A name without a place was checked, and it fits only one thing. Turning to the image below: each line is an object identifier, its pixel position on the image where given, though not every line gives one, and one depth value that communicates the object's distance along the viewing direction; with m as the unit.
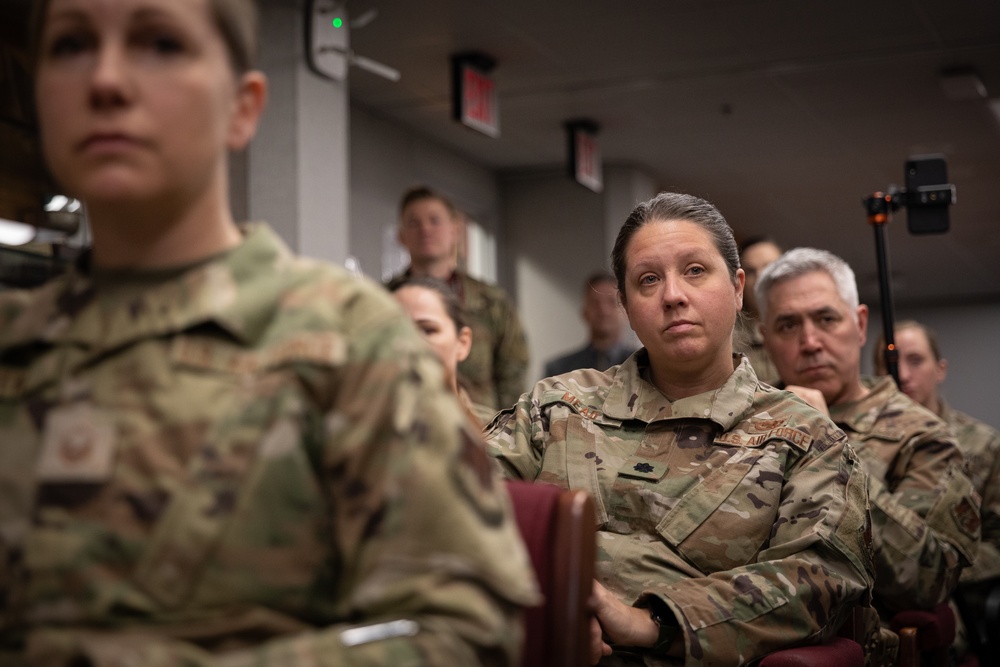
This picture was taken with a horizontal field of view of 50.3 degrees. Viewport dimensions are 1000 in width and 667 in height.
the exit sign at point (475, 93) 5.72
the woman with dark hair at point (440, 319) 2.68
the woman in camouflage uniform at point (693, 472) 1.72
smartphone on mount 3.41
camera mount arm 3.35
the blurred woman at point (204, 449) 0.87
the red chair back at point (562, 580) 1.16
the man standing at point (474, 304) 4.44
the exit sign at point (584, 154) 7.16
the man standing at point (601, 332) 5.70
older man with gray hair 2.46
